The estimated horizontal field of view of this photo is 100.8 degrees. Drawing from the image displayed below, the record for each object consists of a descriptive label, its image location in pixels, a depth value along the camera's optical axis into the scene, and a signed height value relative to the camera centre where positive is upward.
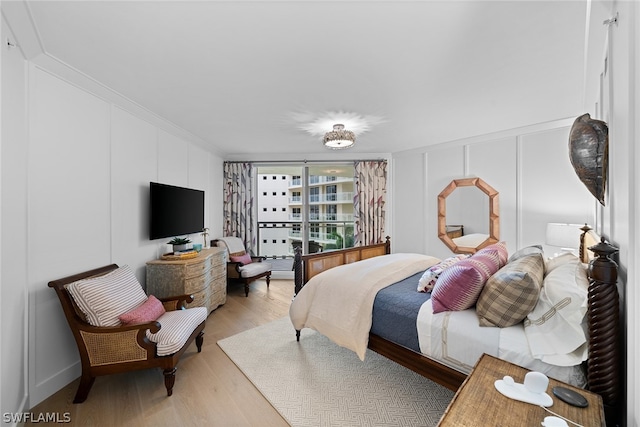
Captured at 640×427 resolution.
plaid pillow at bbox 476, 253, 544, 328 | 1.61 -0.53
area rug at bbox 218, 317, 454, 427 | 1.86 -1.42
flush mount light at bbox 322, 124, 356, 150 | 3.13 +0.88
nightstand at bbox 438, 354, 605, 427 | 0.97 -0.77
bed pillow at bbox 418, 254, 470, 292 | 2.26 -0.58
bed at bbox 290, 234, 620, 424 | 1.12 -0.76
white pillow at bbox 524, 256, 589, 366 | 1.34 -0.60
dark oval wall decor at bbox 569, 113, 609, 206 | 1.42 +0.34
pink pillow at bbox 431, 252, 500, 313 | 1.83 -0.53
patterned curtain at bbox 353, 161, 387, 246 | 5.05 +0.23
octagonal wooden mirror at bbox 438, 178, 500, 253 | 3.95 -0.05
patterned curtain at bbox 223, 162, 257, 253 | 5.17 +0.24
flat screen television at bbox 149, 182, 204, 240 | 3.10 +0.02
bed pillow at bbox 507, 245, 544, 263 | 2.21 -0.34
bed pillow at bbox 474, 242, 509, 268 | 2.33 -0.36
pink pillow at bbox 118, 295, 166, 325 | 2.09 -0.84
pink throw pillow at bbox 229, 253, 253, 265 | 4.54 -0.81
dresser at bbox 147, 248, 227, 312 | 2.99 -0.77
